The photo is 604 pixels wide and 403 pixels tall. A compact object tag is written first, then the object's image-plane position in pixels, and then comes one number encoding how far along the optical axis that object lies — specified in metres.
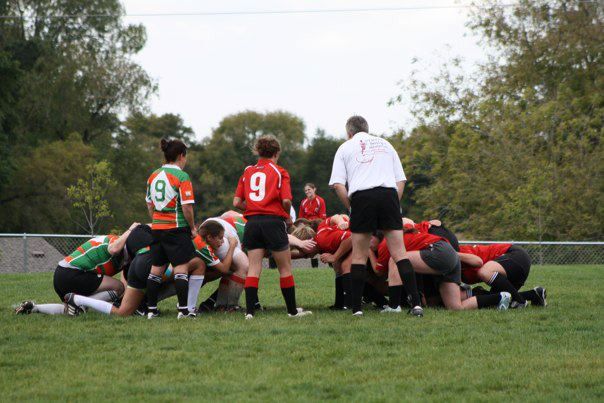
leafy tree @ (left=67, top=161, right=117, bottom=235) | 65.00
